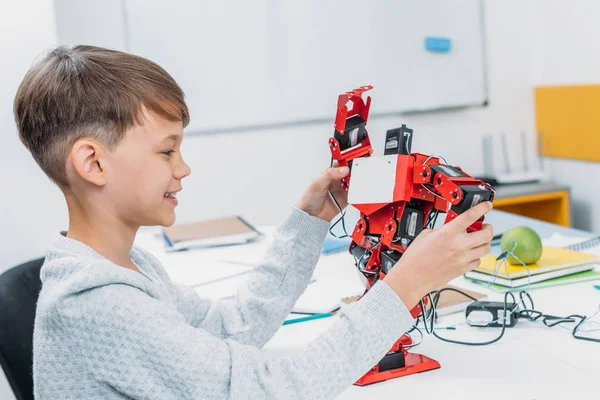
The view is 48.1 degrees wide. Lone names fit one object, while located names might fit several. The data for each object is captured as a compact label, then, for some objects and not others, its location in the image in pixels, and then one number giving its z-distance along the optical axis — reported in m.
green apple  1.51
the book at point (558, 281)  1.45
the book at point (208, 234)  2.05
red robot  0.96
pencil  1.37
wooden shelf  3.25
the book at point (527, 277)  1.46
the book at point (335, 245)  1.89
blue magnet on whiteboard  3.39
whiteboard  3.01
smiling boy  0.83
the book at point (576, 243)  1.75
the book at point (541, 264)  1.48
